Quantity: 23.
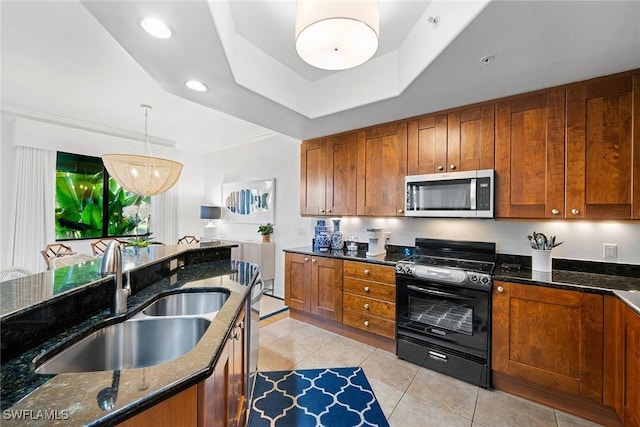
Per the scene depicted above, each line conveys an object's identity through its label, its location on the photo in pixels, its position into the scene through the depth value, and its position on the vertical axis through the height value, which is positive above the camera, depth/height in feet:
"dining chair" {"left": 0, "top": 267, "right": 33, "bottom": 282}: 7.27 -1.71
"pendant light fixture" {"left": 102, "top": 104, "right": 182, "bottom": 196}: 8.95 +1.40
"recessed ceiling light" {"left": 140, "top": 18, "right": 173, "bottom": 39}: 4.81 +3.40
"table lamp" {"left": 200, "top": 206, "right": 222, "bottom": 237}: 17.47 -0.02
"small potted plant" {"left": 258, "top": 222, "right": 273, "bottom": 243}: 14.84 -1.11
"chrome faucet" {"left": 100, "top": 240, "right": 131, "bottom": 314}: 4.19 -0.92
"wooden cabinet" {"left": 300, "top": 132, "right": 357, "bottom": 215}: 10.87 +1.56
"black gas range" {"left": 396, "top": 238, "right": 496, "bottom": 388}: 7.14 -2.84
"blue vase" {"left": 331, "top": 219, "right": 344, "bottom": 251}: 11.55 -1.21
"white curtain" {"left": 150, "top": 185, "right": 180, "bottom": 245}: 17.54 -0.29
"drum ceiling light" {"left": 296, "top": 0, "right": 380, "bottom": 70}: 4.29 +3.10
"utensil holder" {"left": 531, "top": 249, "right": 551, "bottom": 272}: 7.25 -1.30
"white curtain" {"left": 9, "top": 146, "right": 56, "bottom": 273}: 12.07 +0.21
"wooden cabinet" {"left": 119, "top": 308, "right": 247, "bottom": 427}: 2.48 -2.16
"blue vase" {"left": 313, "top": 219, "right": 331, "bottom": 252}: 11.69 -1.14
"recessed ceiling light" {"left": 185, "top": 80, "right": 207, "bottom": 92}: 6.93 +3.34
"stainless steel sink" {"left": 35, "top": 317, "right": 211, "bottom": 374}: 3.62 -1.98
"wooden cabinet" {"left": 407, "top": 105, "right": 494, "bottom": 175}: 7.93 +2.22
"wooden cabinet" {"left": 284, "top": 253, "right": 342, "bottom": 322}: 10.09 -2.92
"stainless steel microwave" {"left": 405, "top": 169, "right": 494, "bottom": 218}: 7.75 +0.54
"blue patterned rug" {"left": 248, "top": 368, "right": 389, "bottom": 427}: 6.02 -4.65
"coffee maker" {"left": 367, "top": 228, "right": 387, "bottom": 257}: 10.19 -1.15
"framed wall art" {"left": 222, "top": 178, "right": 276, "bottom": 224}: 15.26 +0.64
